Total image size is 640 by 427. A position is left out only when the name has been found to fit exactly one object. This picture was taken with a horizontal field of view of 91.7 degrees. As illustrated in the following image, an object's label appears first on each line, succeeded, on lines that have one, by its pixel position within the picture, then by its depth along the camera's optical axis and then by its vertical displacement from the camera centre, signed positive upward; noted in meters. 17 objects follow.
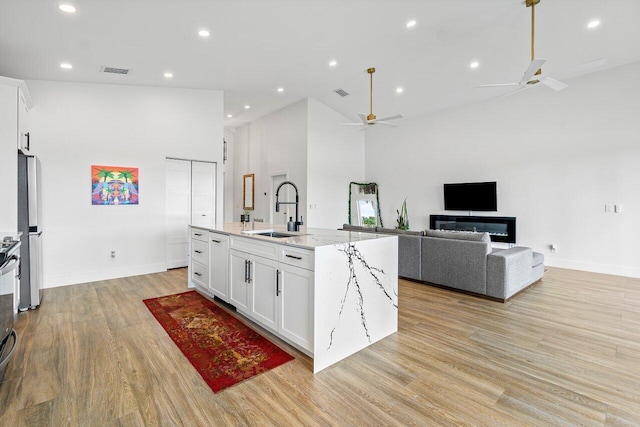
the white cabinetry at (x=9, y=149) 3.28 +0.62
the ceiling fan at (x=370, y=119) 5.51 +1.62
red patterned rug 2.23 -1.16
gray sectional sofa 3.83 -0.71
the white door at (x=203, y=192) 5.88 +0.33
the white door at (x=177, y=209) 5.59 -0.01
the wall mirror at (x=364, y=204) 8.48 +0.16
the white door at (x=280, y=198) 8.02 +0.29
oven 2.07 -0.68
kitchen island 2.25 -0.64
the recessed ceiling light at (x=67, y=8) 3.08 +2.00
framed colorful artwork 4.91 +0.37
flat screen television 6.44 +0.31
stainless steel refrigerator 3.44 -0.25
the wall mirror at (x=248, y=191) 9.05 +0.53
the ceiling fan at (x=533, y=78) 3.51 +1.55
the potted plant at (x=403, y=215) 7.61 -0.12
